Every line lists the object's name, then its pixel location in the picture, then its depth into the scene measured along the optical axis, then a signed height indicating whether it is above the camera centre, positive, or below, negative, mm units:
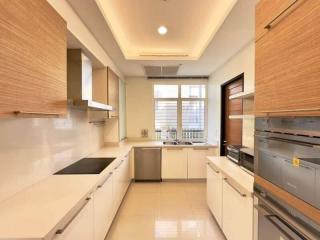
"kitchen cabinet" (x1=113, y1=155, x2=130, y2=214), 2764 -963
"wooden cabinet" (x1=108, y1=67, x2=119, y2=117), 3484 +513
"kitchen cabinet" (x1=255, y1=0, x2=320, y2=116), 1037 +381
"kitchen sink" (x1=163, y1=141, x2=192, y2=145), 4785 -543
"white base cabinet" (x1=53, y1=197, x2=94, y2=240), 1237 -745
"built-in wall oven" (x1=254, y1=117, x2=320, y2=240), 1050 -317
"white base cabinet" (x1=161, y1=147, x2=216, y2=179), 4465 -927
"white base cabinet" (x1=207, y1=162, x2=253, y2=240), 1746 -893
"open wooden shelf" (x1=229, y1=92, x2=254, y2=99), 2301 +306
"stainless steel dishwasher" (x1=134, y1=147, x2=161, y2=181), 4496 -959
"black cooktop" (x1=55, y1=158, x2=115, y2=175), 2188 -558
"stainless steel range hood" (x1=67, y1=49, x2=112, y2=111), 2312 +501
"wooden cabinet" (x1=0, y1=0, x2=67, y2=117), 1054 +384
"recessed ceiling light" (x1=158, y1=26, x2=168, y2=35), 2867 +1297
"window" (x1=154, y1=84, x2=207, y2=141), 5246 +228
